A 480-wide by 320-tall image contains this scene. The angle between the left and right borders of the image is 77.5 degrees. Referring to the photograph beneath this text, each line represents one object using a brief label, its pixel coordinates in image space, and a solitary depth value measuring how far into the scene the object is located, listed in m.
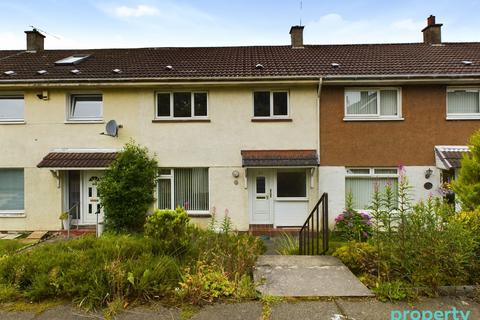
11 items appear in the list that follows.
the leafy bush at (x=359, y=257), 4.45
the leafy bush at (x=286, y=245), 6.76
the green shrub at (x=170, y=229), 4.93
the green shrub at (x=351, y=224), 8.29
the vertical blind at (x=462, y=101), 9.98
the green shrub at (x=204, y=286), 3.60
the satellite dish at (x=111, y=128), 9.90
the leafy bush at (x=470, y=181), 6.04
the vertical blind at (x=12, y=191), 10.26
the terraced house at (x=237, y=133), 9.82
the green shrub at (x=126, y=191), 9.25
